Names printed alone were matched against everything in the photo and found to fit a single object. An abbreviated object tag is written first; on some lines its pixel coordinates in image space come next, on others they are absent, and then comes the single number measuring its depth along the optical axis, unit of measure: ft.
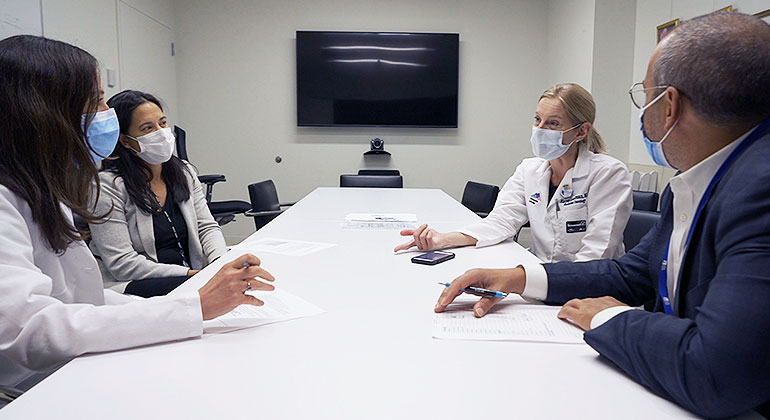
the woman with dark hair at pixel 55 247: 3.05
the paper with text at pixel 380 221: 7.88
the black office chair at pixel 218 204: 12.46
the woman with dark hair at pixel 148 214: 6.82
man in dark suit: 2.35
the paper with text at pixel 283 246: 6.04
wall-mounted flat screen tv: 18.10
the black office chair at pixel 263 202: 11.99
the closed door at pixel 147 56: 14.53
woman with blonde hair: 6.31
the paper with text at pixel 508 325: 3.43
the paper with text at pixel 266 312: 3.64
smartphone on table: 5.56
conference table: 2.51
